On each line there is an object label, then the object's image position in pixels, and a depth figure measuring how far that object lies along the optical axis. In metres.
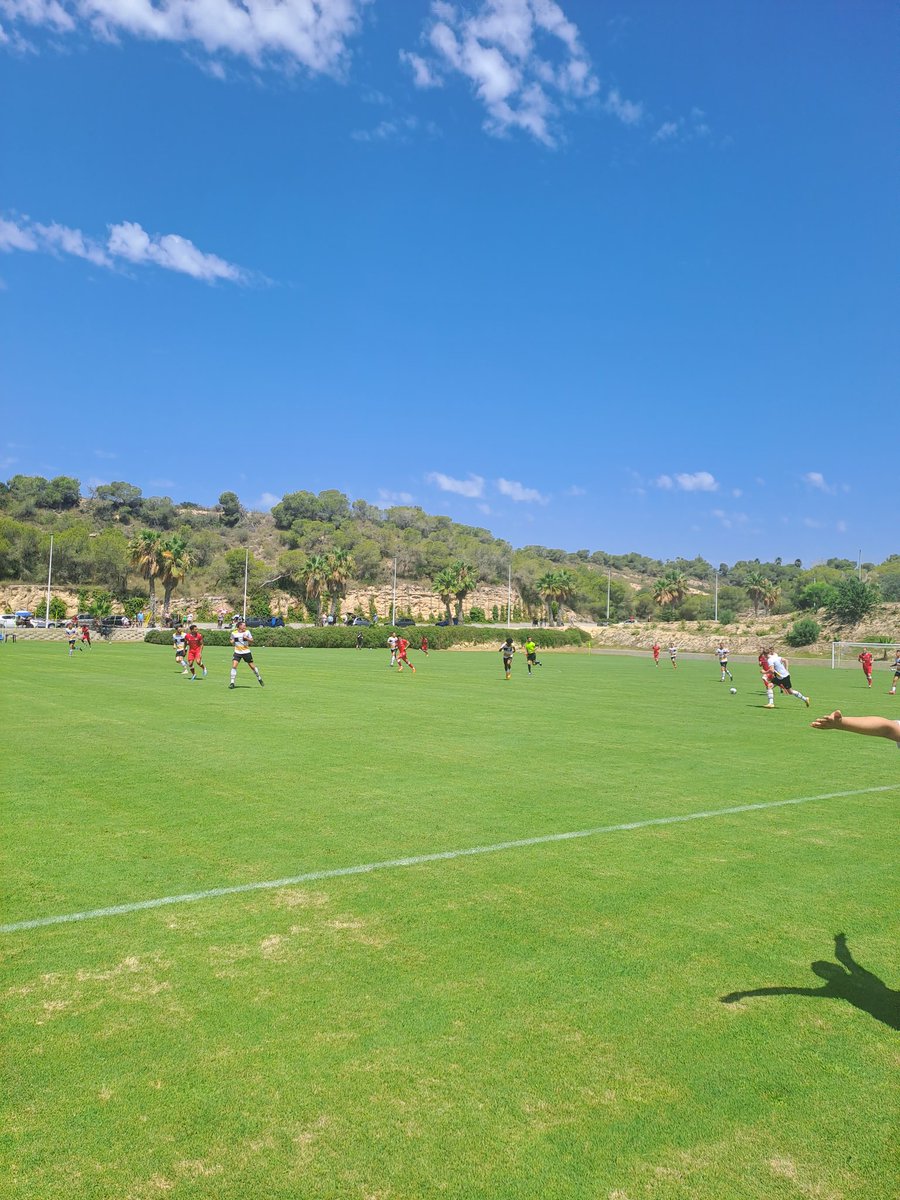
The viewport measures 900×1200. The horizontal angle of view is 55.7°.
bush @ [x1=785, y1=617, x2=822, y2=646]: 77.22
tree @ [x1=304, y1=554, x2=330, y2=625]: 90.06
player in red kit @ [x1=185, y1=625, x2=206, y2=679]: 29.89
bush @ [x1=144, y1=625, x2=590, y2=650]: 66.75
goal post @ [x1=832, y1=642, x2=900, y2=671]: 57.19
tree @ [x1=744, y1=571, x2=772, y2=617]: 117.06
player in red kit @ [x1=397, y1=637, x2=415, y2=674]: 38.84
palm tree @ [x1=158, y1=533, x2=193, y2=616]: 80.88
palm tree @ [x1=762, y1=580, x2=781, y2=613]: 116.75
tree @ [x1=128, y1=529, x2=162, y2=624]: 80.25
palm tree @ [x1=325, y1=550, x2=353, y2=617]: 90.12
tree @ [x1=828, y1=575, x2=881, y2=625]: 82.75
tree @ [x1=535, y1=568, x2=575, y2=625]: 103.81
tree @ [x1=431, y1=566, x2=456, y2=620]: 98.81
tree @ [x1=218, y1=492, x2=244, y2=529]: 161.02
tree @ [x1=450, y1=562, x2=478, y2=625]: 98.69
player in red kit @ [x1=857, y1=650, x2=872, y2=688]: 35.36
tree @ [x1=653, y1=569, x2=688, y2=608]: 108.62
